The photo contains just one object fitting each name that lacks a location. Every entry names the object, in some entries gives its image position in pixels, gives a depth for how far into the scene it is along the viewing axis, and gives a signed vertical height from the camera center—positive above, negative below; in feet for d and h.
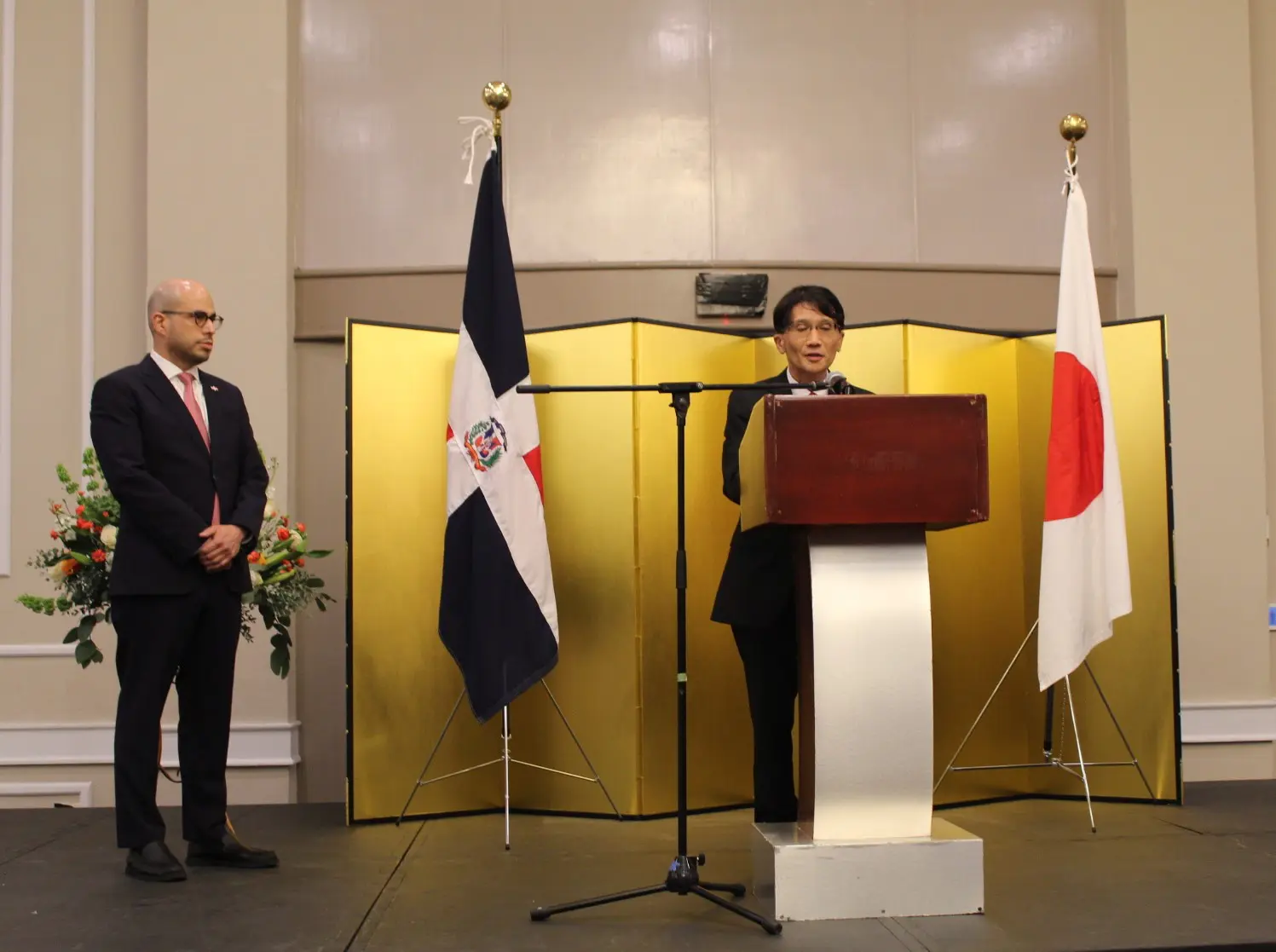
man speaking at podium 11.31 -0.78
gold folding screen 14.34 -0.81
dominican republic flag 13.47 +0.08
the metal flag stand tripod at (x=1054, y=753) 13.98 -2.73
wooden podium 9.30 -0.96
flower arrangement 12.64 -0.47
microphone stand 9.50 -2.00
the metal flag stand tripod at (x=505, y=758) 13.62 -2.65
